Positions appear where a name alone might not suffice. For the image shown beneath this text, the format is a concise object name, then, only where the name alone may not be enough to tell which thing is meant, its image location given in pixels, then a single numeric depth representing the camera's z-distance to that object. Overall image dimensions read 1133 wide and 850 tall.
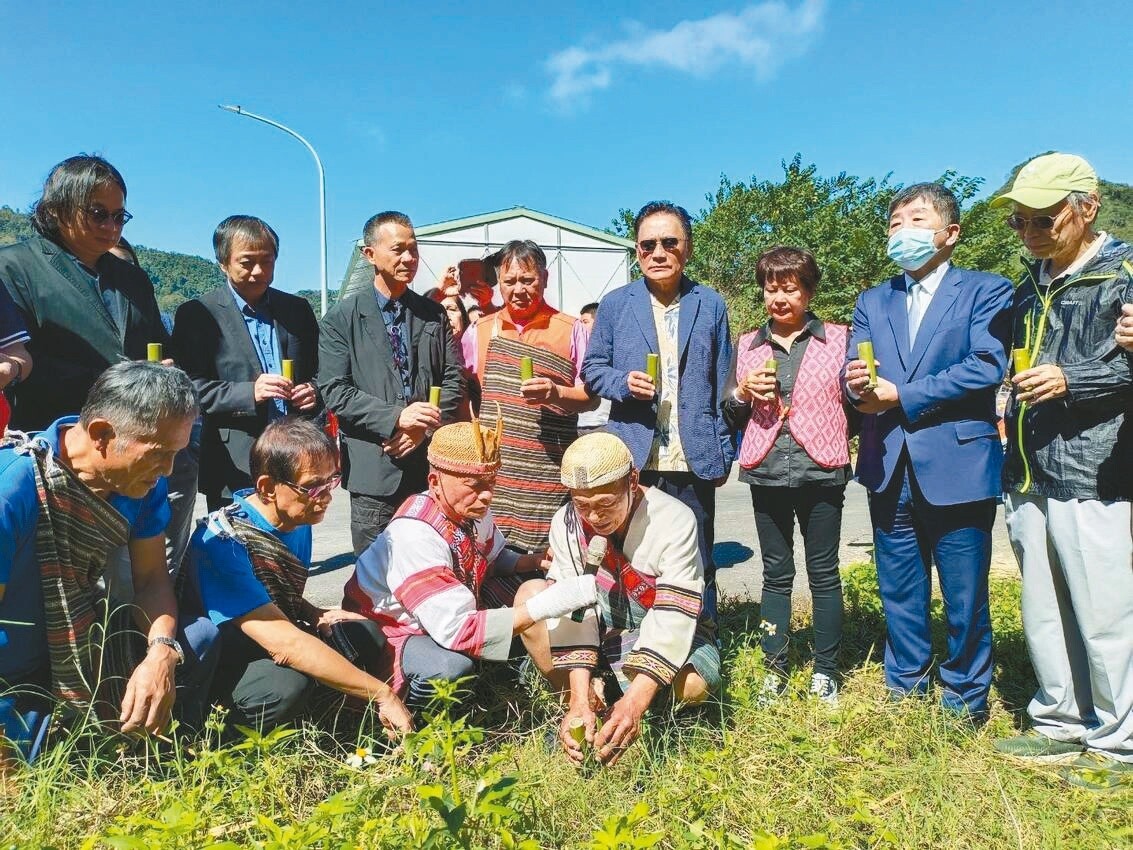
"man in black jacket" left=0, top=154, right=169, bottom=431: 3.24
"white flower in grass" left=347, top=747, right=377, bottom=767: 2.43
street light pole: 19.09
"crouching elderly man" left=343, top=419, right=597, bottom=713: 2.96
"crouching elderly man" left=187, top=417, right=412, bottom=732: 2.79
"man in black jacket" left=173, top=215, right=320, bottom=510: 3.67
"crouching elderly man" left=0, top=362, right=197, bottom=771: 2.37
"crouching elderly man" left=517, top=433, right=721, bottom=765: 2.80
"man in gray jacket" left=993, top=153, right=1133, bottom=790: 2.87
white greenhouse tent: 20.22
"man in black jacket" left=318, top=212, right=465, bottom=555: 3.79
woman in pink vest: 3.57
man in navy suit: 3.21
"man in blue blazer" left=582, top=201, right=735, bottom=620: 3.71
